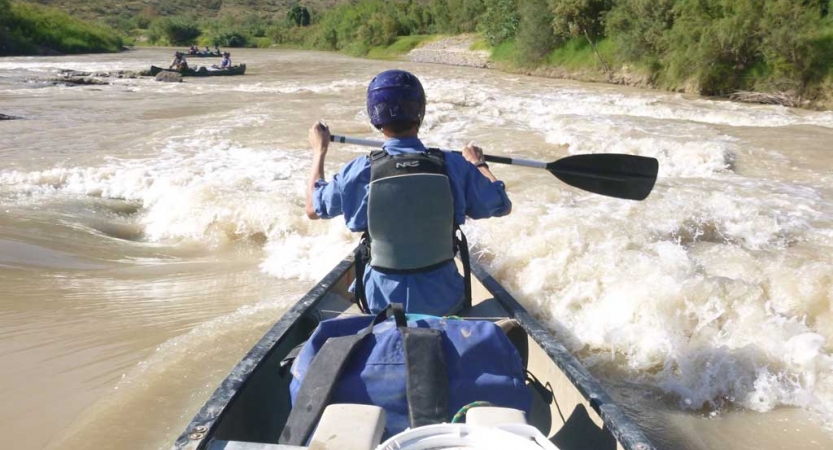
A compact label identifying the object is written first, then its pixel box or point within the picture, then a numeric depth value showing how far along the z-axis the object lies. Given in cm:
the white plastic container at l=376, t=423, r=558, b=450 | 147
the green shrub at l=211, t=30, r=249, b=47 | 6825
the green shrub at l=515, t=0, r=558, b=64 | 3036
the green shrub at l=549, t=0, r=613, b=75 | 2817
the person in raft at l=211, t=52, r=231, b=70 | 2696
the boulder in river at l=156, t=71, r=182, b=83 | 2275
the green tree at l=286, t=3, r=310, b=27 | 8488
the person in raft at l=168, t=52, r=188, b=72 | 2438
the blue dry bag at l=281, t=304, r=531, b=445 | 184
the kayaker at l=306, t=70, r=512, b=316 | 230
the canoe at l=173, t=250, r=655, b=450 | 198
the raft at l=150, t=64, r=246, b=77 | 2425
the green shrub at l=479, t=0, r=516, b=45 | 3550
